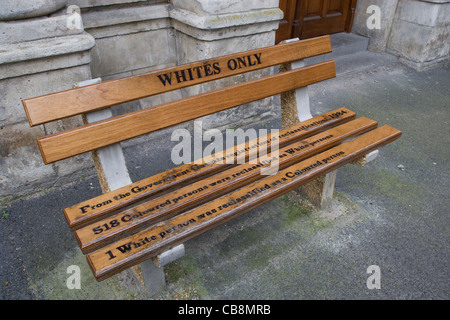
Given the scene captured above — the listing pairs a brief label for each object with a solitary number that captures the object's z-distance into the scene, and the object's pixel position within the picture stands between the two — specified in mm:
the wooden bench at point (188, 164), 1763
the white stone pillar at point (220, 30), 3049
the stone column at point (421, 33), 4781
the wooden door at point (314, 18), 4727
